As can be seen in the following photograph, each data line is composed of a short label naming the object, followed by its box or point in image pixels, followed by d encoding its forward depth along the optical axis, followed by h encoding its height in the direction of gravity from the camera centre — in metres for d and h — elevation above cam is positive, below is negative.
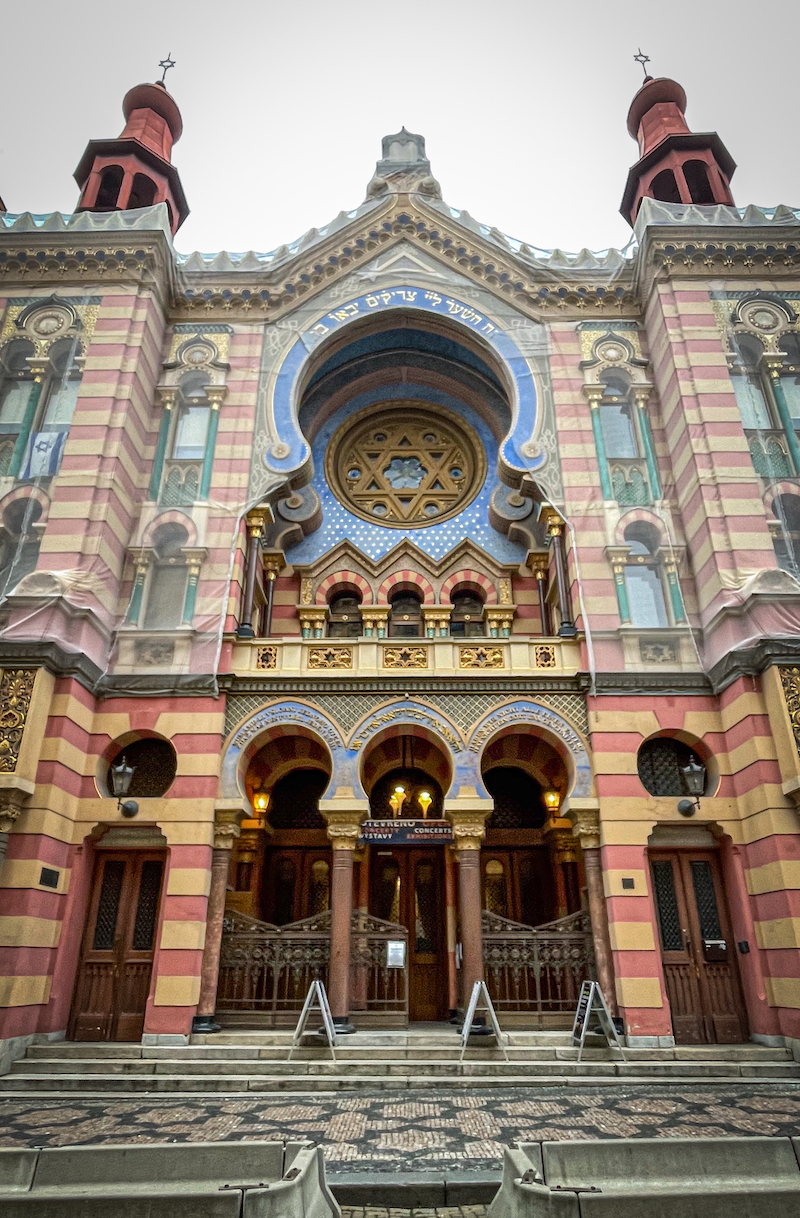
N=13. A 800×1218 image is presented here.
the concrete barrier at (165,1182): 3.97 -1.00
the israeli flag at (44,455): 16.41 +10.47
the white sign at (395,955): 13.37 +0.44
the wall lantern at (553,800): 16.81 +3.64
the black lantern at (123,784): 13.59 +3.24
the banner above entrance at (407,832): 14.66 +2.64
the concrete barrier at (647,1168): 4.36 -1.00
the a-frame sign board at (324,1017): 11.89 -0.51
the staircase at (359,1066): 10.95 -1.15
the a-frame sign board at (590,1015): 12.29 -0.53
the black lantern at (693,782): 13.61 +3.23
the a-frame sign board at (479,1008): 11.77 -0.45
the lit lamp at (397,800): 17.78 +3.89
